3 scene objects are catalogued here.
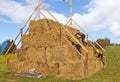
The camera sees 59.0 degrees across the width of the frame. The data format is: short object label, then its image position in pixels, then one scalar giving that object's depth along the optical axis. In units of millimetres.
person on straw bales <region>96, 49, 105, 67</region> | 10367
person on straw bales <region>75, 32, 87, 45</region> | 10589
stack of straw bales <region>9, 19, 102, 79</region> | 8258
